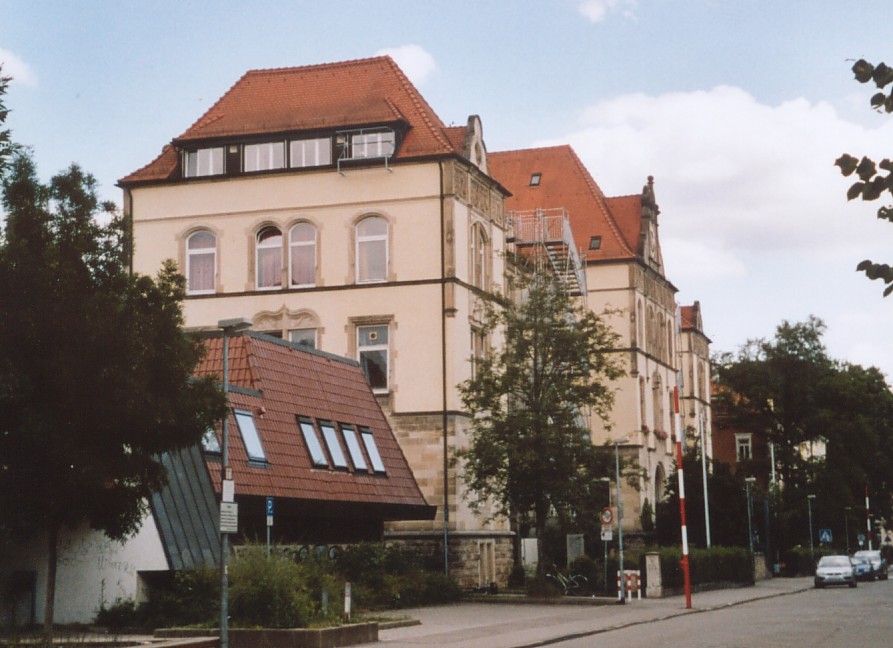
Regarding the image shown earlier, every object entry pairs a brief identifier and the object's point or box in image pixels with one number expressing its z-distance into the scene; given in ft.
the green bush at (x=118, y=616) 83.82
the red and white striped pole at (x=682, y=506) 121.90
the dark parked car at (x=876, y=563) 232.73
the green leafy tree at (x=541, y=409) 135.95
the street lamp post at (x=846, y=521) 283.10
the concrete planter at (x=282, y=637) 75.56
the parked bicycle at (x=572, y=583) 144.97
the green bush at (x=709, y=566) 155.84
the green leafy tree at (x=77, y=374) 62.34
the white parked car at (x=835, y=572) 186.19
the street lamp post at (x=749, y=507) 214.07
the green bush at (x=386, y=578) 109.40
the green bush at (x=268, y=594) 78.89
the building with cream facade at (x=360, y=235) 153.07
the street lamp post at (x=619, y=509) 132.29
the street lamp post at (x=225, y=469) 67.87
